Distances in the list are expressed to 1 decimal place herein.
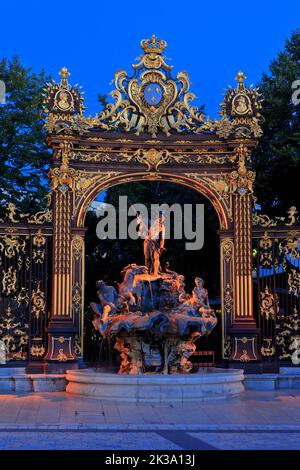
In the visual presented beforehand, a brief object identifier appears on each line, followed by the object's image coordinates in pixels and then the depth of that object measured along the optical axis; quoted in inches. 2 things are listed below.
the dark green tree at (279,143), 778.2
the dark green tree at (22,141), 796.0
